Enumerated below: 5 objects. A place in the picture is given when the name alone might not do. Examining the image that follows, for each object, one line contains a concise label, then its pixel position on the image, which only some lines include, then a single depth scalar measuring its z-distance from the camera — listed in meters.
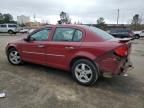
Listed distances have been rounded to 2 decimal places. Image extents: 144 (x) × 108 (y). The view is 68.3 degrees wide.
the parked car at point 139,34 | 16.56
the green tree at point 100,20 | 38.13
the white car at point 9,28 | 18.75
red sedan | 2.60
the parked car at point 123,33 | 14.34
